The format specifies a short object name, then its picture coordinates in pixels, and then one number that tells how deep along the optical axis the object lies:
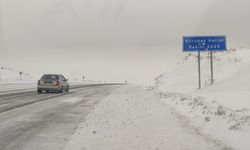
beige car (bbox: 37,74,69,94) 34.56
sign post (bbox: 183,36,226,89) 33.47
